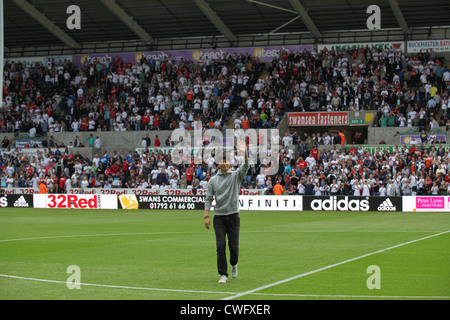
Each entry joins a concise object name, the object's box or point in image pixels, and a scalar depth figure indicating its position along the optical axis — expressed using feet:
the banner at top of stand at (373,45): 176.65
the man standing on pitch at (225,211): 40.01
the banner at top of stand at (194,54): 187.52
